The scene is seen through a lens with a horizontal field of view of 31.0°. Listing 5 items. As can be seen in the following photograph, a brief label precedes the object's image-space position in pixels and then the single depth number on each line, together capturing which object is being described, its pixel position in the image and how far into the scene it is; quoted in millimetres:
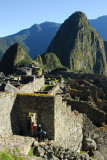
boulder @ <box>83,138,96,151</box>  14705
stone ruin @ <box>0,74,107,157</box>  10680
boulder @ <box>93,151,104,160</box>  13846
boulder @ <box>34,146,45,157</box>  9992
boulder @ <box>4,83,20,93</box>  13019
